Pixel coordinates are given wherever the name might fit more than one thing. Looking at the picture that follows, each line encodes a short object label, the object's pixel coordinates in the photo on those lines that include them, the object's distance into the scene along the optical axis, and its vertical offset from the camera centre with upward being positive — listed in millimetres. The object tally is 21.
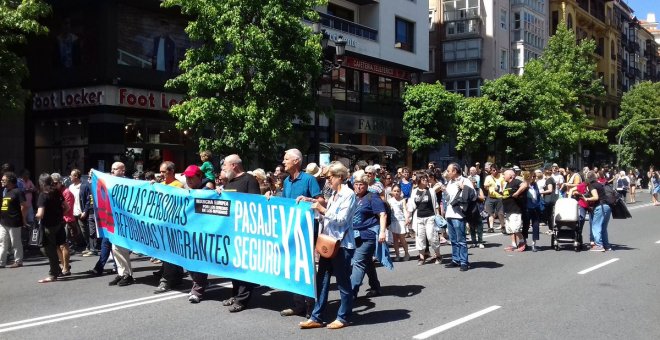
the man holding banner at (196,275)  8369 -1266
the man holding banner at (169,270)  9219 -1317
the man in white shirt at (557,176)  20438 +73
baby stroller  13539 -938
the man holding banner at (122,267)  9656 -1336
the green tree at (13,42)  15398 +3296
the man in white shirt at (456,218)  10977 -669
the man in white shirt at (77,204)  13641 -542
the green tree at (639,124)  56594 +4858
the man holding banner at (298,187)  7637 -107
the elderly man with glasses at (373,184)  10822 -94
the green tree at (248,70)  17188 +2952
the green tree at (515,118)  35344 +3393
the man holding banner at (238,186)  7957 -94
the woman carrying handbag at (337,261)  7066 -905
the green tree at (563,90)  37094 +5622
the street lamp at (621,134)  53906 +3717
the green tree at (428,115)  31562 +3126
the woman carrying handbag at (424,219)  11680 -744
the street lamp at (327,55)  17078 +3445
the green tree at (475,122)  33688 +3021
